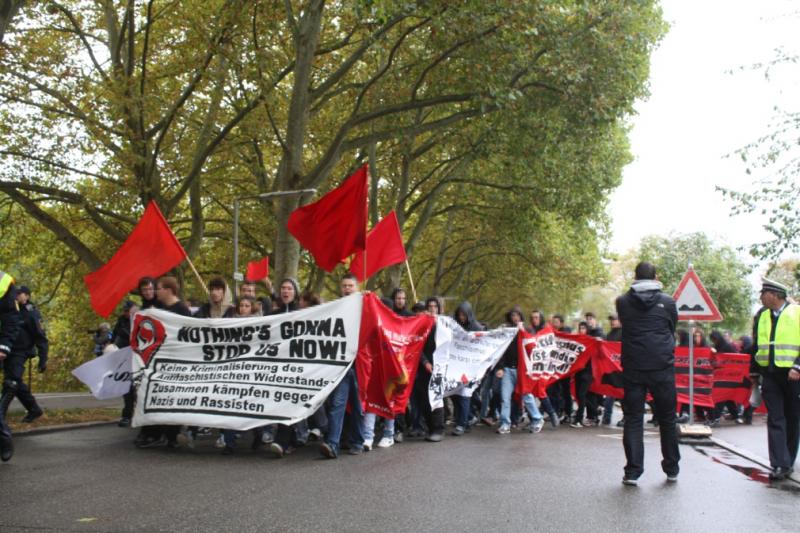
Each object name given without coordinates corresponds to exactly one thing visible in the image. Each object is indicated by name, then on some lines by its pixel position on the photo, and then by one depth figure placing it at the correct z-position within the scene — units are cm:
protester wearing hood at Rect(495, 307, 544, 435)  1229
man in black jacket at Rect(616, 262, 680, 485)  778
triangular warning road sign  1212
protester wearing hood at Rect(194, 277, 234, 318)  1009
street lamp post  2322
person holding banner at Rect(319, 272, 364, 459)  888
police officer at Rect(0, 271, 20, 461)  810
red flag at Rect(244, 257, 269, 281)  2339
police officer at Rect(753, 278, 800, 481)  818
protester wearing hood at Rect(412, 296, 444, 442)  1104
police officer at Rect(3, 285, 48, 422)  1059
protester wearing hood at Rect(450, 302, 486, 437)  1197
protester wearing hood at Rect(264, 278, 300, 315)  1006
